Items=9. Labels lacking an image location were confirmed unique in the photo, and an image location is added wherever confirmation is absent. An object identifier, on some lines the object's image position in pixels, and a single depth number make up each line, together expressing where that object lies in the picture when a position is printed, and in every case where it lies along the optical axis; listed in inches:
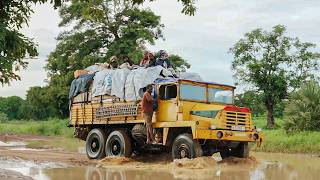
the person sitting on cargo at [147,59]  650.8
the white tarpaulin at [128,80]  621.9
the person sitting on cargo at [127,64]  678.3
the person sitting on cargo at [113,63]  709.3
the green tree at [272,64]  1491.1
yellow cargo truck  556.4
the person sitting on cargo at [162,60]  638.5
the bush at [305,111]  908.6
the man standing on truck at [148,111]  589.3
